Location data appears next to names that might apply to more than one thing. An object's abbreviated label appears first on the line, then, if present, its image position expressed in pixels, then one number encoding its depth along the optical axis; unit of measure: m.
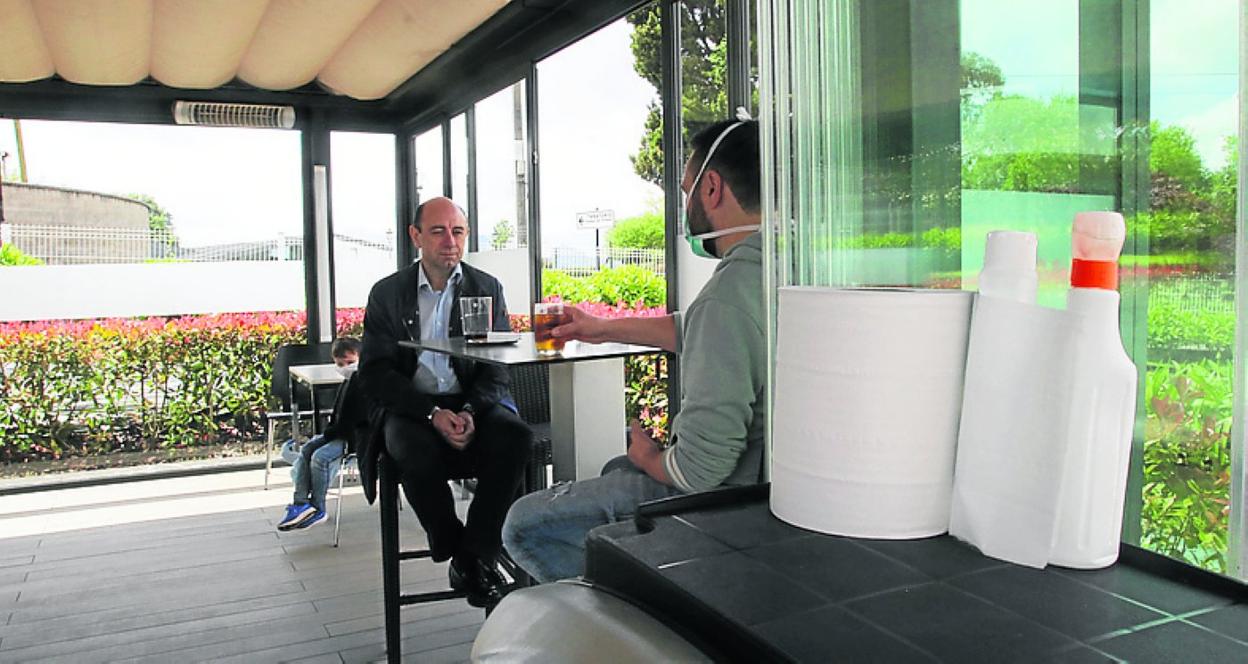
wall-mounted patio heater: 5.96
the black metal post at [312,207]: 6.44
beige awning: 4.05
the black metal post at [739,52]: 2.97
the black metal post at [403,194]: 6.69
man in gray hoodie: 1.53
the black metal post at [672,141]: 3.36
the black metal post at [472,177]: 5.56
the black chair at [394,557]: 2.75
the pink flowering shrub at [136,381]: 5.77
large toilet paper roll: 0.89
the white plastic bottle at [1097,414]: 0.78
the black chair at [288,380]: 5.45
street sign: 3.93
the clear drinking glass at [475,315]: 2.97
